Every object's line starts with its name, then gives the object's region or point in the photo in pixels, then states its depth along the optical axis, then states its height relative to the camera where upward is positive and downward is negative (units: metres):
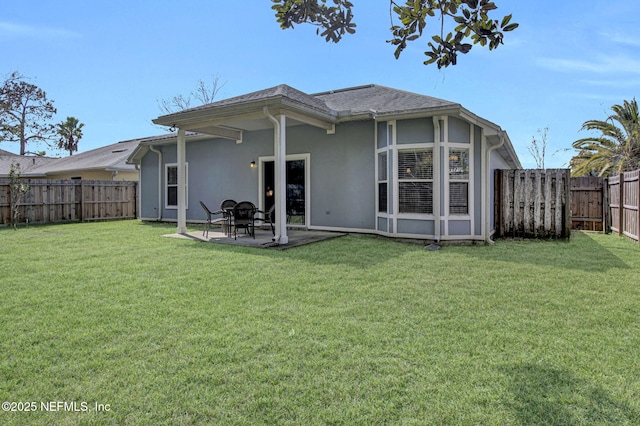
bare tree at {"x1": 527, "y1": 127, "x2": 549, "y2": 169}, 22.25 +3.70
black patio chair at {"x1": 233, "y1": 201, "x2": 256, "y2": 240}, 7.97 -0.13
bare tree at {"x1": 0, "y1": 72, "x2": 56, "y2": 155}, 24.56 +6.89
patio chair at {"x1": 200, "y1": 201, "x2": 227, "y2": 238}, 8.64 -0.58
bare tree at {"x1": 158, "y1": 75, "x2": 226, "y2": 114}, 24.95 +7.68
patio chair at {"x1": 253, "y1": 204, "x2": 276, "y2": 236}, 10.13 -0.23
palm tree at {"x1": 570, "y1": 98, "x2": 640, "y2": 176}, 16.77 +3.04
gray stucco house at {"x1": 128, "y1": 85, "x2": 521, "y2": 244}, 7.70 +1.20
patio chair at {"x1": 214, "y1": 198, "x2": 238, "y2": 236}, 8.32 -0.07
